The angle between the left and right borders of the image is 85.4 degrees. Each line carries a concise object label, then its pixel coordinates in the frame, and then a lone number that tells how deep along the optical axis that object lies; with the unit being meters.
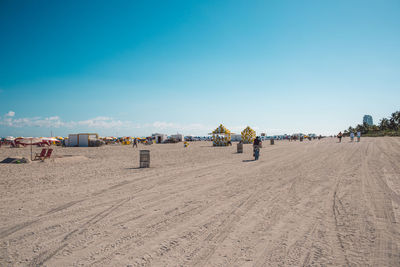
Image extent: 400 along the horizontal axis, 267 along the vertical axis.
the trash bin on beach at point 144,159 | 12.40
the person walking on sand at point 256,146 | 15.02
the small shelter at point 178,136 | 64.98
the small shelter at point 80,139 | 40.88
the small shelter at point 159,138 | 57.47
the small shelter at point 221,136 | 35.28
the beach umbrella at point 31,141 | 17.21
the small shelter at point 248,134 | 42.66
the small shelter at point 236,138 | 63.51
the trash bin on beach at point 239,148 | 21.57
